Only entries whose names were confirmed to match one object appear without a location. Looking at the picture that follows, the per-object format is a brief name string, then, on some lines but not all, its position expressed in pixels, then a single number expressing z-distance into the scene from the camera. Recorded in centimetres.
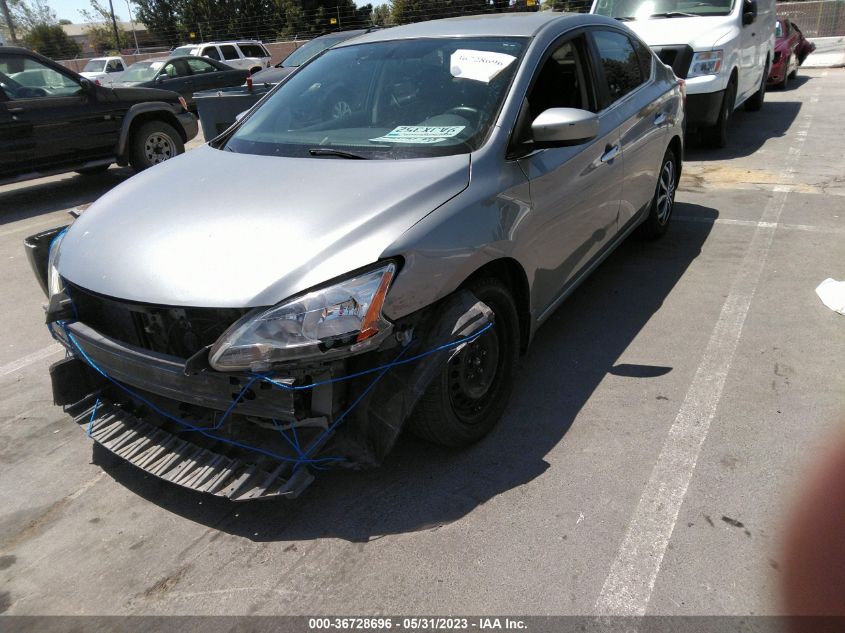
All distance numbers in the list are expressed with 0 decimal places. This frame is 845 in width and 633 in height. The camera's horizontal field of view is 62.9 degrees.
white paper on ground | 438
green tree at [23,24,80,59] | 4806
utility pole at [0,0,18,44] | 4350
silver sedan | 246
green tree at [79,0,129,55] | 5959
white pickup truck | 2492
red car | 1370
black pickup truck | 798
